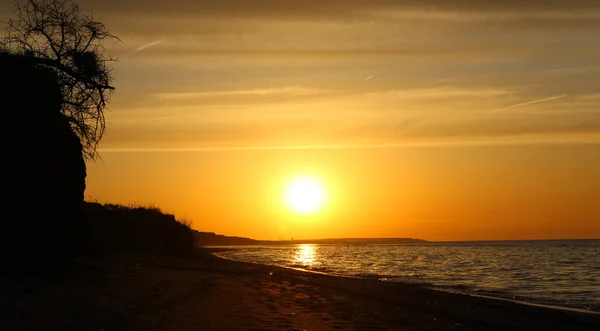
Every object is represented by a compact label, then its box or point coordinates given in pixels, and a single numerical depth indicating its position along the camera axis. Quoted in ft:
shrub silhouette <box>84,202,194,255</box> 142.69
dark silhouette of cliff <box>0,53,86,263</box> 64.13
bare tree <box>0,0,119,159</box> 74.54
